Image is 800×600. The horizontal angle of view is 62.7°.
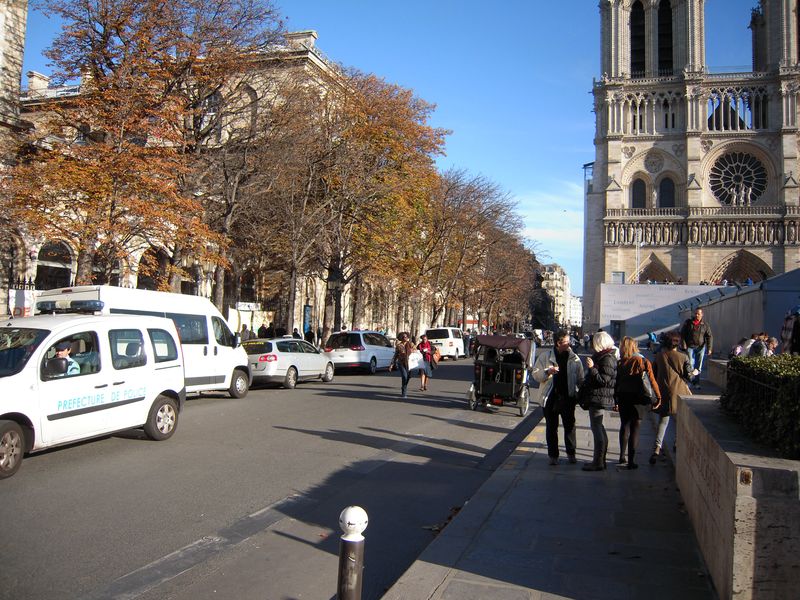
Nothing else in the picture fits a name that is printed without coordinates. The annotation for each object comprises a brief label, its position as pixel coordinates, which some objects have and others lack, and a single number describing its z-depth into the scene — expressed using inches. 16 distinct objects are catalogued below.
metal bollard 131.3
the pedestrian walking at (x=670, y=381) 332.8
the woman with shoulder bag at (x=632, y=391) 305.0
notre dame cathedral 2532.0
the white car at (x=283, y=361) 717.3
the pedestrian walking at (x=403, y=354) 652.7
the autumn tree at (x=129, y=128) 644.1
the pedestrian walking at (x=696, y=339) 599.2
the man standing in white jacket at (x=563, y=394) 329.7
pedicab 557.6
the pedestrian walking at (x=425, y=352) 782.5
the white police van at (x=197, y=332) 507.2
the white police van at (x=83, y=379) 290.8
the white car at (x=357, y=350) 959.6
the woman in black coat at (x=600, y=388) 307.9
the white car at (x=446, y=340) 1469.0
